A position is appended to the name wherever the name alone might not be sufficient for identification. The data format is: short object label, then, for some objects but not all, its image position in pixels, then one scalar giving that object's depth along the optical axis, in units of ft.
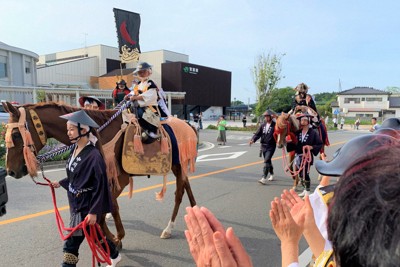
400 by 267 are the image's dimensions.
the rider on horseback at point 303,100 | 24.30
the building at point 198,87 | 116.88
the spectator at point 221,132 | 52.85
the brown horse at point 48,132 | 9.89
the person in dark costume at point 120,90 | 20.11
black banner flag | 24.50
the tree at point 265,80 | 90.43
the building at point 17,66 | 65.51
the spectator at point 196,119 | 88.48
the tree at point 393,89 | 281.54
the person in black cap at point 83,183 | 8.84
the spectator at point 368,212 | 1.99
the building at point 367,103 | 182.42
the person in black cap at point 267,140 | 24.67
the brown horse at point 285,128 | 21.31
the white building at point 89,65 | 102.47
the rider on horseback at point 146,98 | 13.69
